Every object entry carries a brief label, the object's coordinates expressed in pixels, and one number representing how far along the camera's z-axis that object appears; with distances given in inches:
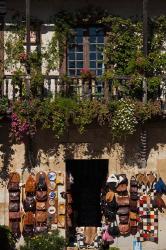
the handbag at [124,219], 657.6
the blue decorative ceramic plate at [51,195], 654.5
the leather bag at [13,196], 649.6
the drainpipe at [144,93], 638.5
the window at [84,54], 690.2
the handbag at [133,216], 658.2
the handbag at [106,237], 658.8
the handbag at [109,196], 655.8
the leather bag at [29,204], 650.2
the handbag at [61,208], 656.4
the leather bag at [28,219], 649.6
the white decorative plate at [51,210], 655.1
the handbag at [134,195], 657.6
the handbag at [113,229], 660.7
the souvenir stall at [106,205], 651.5
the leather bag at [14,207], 649.6
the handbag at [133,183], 658.8
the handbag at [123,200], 657.6
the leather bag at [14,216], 650.2
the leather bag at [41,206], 650.8
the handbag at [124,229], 659.4
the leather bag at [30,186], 649.0
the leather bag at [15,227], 651.5
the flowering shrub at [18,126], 627.5
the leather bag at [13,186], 649.6
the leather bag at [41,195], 649.6
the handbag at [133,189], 658.8
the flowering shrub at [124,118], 631.2
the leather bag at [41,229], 650.8
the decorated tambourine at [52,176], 655.8
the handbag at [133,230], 660.7
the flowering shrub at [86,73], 653.3
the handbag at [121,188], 657.6
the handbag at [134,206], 658.2
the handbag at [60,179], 657.6
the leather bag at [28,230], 650.8
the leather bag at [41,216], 650.8
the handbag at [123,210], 657.0
